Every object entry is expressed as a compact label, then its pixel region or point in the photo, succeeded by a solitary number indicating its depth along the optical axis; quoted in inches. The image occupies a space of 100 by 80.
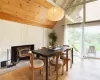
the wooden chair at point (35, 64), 66.0
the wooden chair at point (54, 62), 76.1
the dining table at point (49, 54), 66.9
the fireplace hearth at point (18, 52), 107.5
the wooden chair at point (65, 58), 90.3
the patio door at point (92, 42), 134.2
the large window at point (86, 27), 131.7
